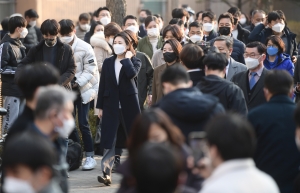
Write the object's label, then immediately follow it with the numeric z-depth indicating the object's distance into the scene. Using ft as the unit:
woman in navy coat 56.59
